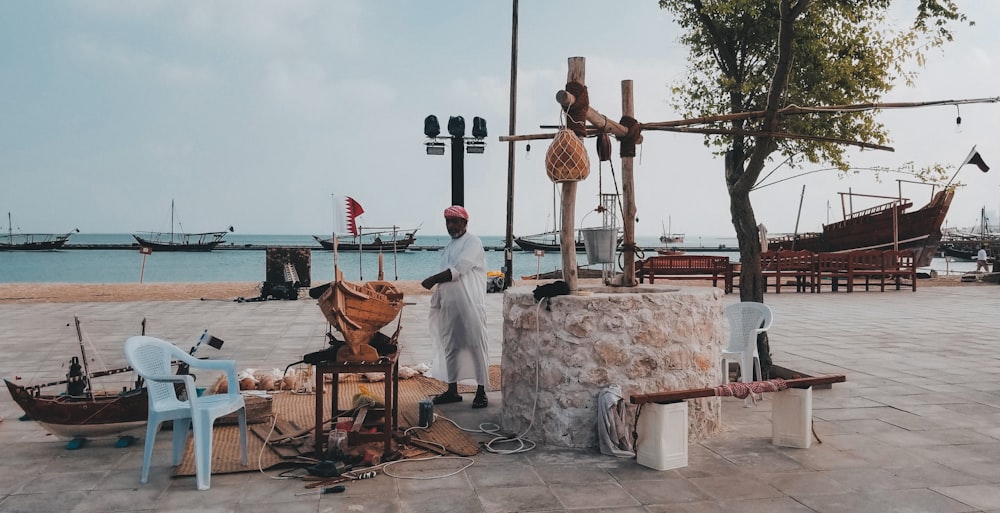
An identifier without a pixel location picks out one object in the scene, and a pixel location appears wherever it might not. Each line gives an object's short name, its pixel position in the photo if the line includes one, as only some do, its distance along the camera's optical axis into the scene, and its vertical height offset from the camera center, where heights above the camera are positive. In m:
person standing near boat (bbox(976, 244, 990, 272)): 25.56 +0.06
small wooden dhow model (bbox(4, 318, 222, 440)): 4.41 -0.93
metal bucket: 5.25 +0.14
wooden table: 4.23 -0.76
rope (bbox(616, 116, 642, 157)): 5.73 +1.00
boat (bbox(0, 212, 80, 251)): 83.25 +2.07
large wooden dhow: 22.30 +1.08
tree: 11.41 +3.41
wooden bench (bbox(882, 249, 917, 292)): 18.00 -0.15
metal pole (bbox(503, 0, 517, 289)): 11.65 +1.48
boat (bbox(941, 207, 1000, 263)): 54.98 +1.19
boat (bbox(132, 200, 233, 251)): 77.56 +1.93
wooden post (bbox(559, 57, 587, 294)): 4.92 +0.33
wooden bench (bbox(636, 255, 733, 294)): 16.53 -0.15
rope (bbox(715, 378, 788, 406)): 4.46 -0.80
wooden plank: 4.11 -0.79
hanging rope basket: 4.77 +0.70
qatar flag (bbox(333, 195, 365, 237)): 4.05 +0.28
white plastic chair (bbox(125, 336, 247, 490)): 3.83 -0.80
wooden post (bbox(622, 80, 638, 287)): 5.63 +0.43
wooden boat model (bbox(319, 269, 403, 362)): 4.20 -0.30
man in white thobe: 5.59 -0.39
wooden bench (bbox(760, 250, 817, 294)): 17.39 -0.07
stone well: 4.50 -0.59
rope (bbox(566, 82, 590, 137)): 4.90 +1.06
